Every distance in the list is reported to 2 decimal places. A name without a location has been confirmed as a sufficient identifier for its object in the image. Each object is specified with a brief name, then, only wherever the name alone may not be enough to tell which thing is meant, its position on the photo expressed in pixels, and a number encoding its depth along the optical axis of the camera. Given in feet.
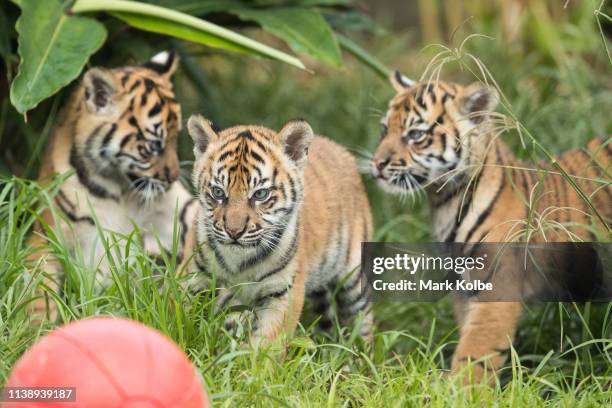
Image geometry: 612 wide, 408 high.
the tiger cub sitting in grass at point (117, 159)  34.58
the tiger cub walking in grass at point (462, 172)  33.99
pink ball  19.38
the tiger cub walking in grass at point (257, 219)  29.35
